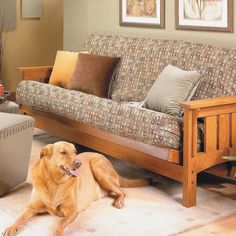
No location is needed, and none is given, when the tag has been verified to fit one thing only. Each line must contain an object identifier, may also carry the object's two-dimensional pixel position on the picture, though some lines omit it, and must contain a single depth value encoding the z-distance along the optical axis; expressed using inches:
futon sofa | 128.9
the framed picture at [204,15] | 157.0
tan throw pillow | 189.3
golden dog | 114.3
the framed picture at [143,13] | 181.3
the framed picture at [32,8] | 262.8
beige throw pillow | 143.9
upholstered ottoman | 131.6
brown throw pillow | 175.9
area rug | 114.3
